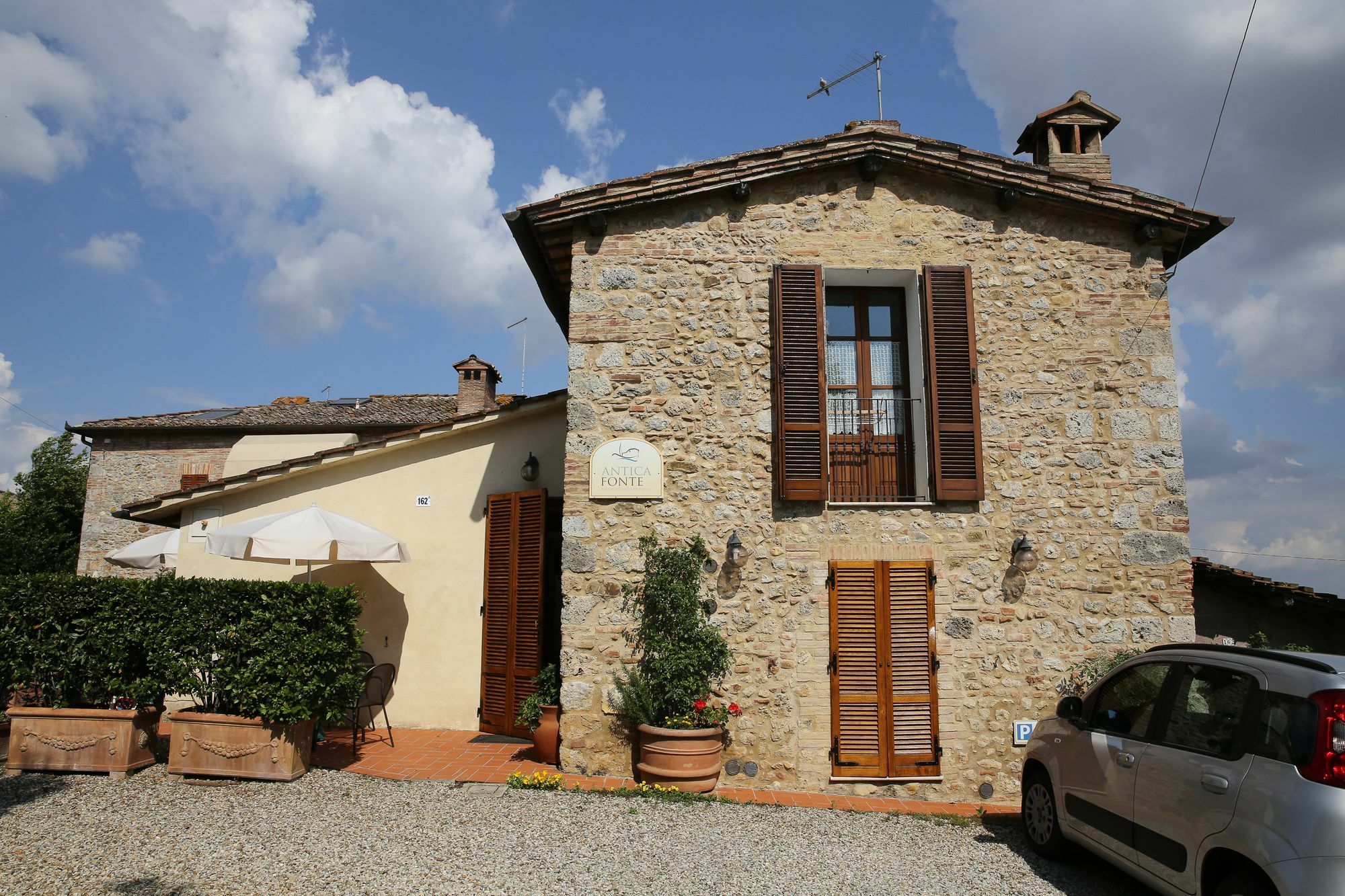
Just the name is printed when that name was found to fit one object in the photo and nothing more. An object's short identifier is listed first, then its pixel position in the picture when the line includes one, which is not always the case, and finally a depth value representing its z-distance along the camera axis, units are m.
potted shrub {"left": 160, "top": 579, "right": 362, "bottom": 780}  6.21
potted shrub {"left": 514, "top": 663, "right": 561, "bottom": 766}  7.09
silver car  3.23
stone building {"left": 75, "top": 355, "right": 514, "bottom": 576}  18.36
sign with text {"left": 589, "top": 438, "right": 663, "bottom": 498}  7.06
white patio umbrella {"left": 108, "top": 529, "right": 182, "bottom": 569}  9.81
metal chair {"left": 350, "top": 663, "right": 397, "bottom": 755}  8.00
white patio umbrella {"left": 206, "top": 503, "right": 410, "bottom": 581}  7.32
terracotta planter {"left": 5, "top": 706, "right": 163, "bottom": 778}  6.32
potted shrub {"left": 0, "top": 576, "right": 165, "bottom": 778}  6.34
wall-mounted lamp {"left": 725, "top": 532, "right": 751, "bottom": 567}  6.85
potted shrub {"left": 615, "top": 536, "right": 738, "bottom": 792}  6.43
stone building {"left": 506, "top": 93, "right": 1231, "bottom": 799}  6.85
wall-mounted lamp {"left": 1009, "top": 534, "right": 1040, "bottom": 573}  6.91
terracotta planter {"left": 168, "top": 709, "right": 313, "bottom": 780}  6.21
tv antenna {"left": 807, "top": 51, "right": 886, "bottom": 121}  8.66
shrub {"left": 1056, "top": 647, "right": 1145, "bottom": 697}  6.92
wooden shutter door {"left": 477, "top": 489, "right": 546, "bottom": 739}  8.01
